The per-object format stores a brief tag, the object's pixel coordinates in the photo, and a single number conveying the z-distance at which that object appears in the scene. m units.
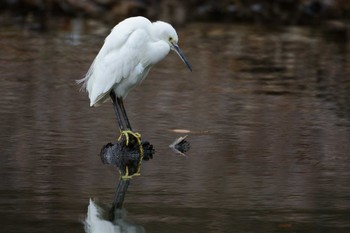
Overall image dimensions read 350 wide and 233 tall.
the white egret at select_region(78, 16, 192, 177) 20.16
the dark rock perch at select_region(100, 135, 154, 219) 19.66
